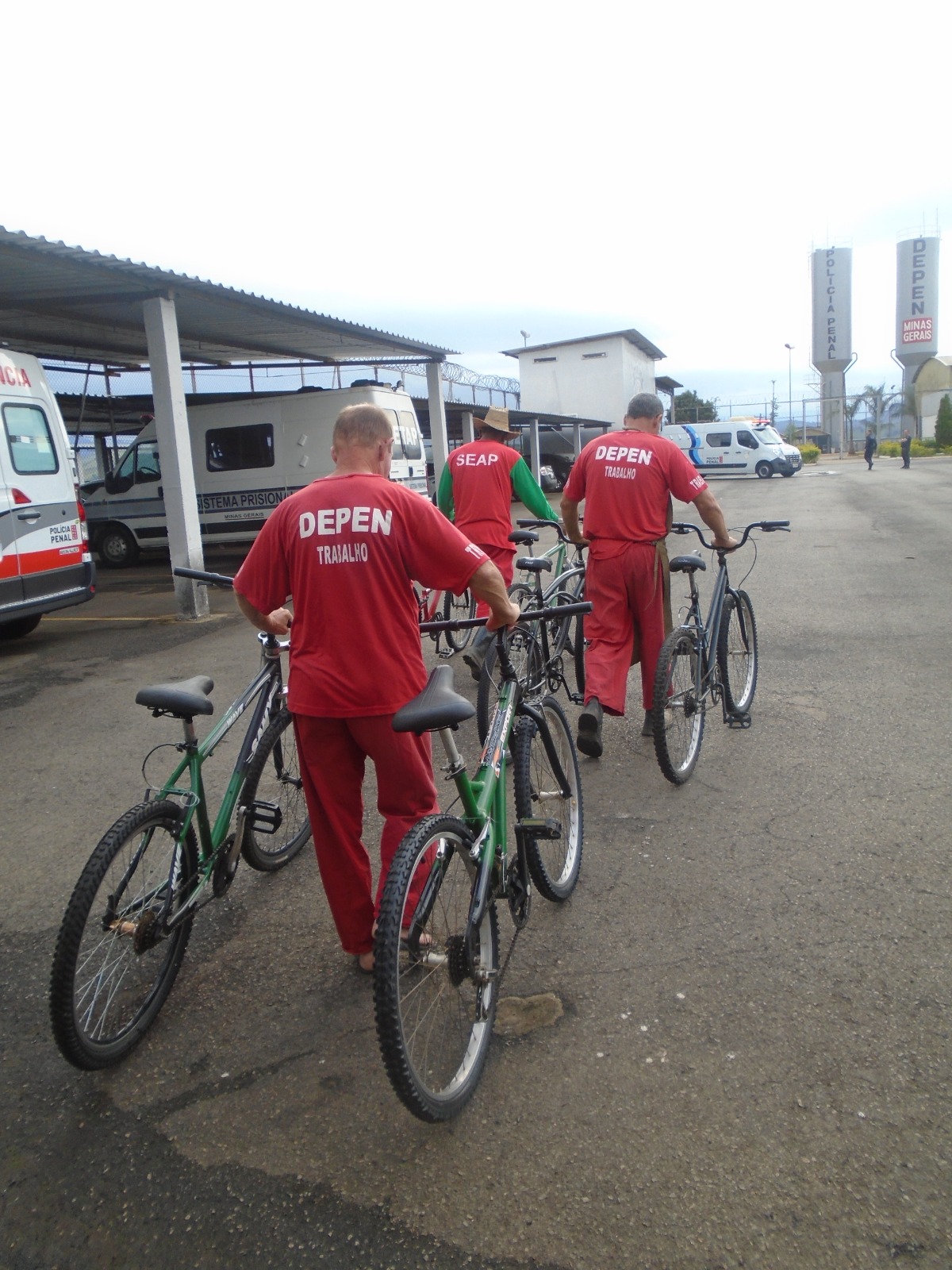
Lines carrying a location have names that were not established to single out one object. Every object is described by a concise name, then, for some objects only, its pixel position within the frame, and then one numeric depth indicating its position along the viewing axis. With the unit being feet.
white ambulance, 28.25
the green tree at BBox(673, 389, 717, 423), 235.61
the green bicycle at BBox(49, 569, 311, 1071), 8.48
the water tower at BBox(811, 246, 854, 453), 250.78
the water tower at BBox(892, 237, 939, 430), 248.73
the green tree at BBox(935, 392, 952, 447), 175.63
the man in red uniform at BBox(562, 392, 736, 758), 16.53
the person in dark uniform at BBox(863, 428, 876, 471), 135.85
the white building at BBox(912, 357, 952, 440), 229.66
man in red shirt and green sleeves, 21.21
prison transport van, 49.19
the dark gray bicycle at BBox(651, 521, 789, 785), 14.96
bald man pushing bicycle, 9.13
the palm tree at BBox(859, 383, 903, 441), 234.58
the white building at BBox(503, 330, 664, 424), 173.17
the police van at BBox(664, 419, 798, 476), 121.80
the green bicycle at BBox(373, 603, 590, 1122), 7.38
